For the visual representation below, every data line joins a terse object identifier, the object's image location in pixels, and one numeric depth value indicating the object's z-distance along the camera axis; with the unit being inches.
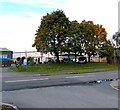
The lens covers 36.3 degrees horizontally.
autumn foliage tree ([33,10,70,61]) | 1273.4
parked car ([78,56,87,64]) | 1622.9
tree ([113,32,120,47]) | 1903.3
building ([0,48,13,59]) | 2416.3
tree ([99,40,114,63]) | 1582.9
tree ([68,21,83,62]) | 1303.3
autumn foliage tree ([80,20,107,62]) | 1464.1
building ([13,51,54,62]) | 2381.4
